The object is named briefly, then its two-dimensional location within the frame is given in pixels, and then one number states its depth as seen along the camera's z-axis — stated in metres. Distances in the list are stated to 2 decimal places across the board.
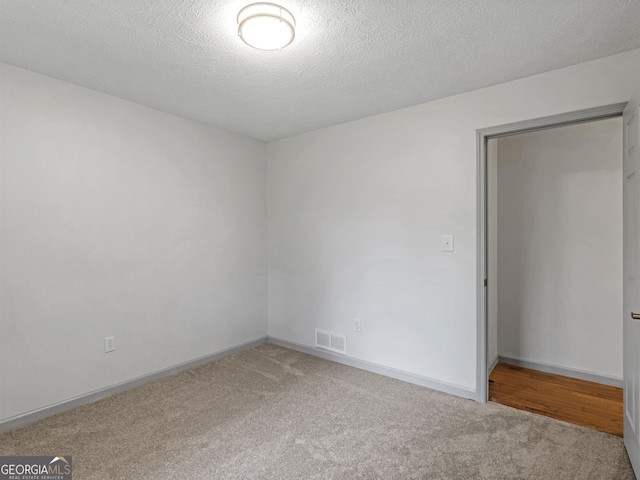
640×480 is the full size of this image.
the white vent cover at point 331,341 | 3.53
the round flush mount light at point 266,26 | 1.69
